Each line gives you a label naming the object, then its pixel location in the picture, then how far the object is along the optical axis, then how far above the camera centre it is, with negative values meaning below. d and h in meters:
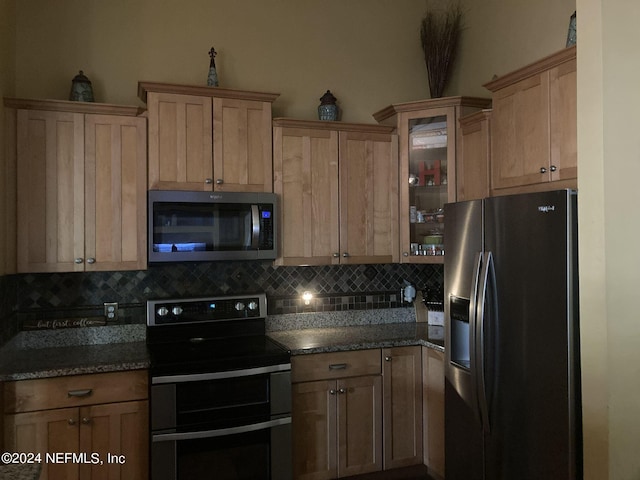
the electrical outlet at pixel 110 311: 3.10 -0.41
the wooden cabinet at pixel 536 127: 2.41 +0.61
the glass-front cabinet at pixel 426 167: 3.31 +0.52
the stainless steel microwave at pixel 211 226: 2.92 +0.11
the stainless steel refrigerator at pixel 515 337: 1.97 -0.42
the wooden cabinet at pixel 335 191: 3.25 +0.35
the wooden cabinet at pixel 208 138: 2.95 +0.65
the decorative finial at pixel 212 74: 3.20 +1.09
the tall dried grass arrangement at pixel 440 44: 3.70 +1.49
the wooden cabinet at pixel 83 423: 2.42 -0.89
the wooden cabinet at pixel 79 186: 2.74 +0.34
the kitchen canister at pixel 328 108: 3.51 +0.96
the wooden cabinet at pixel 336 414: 2.94 -1.02
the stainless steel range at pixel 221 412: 2.57 -0.89
